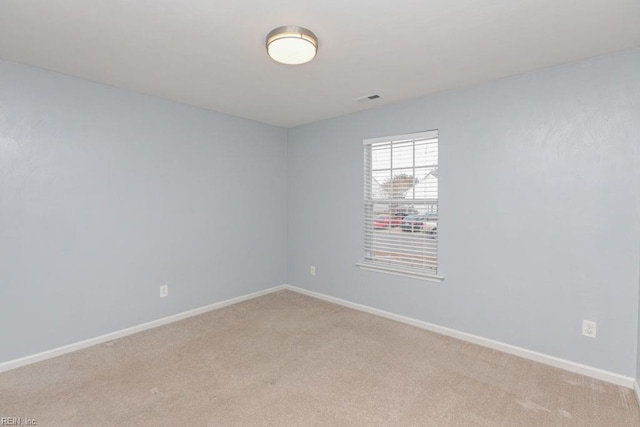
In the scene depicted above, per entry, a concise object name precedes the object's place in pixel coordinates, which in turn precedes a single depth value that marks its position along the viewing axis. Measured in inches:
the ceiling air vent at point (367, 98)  123.7
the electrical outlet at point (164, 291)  129.0
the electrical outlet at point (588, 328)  91.9
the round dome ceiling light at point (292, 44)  74.4
